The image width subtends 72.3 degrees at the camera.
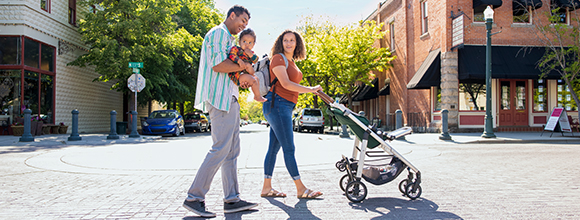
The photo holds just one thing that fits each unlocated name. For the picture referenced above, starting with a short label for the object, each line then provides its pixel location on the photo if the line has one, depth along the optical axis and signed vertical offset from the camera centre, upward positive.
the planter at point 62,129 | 18.91 -0.68
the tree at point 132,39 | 19.05 +3.90
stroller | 4.21 -0.55
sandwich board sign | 14.16 -0.22
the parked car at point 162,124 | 19.11 -0.45
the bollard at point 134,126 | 16.20 -0.46
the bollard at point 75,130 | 13.61 -0.53
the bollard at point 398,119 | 14.61 -0.17
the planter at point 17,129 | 15.99 -0.57
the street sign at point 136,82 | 15.55 +1.29
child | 3.53 +0.53
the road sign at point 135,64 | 15.05 +1.92
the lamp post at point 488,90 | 13.86 +0.83
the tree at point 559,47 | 15.31 +2.80
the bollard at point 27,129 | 12.66 -0.47
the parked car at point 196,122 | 26.09 -0.49
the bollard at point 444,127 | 13.90 -0.45
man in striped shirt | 3.53 +0.13
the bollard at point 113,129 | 14.92 -0.54
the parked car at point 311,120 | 24.94 -0.35
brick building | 17.31 +2.02
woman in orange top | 4.17 +0.15
